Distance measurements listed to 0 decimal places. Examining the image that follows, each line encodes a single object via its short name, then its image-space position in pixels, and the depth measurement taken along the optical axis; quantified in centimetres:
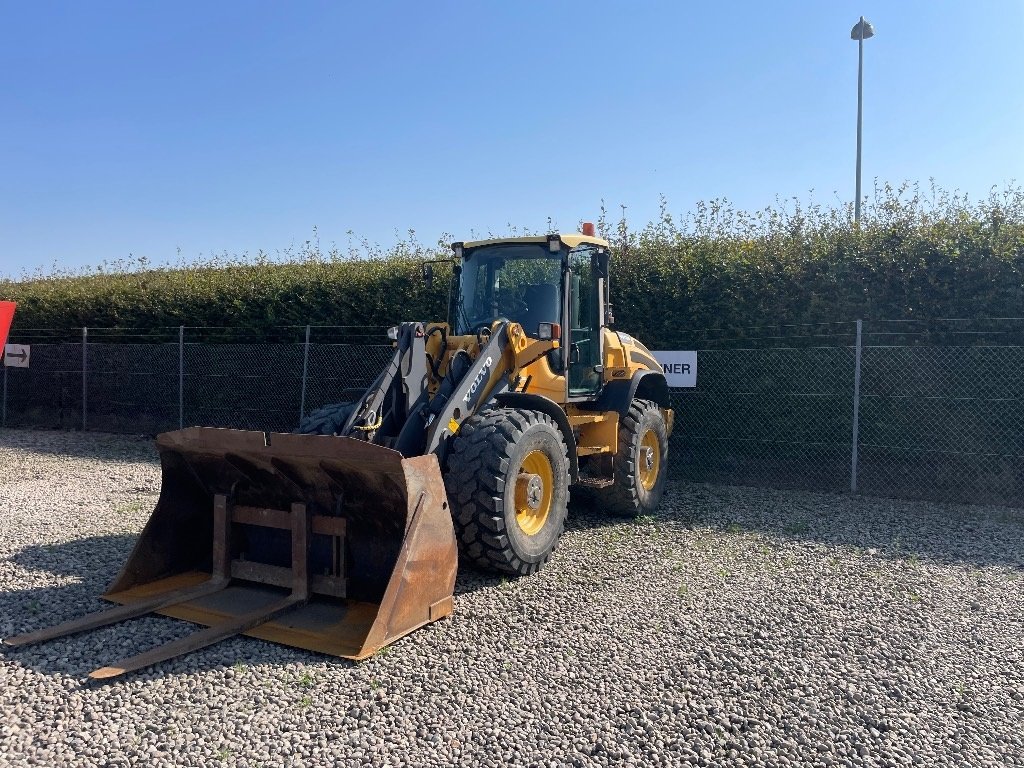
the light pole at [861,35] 1633
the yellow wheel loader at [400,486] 500
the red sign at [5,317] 1113
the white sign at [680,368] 1076
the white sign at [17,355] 1653
